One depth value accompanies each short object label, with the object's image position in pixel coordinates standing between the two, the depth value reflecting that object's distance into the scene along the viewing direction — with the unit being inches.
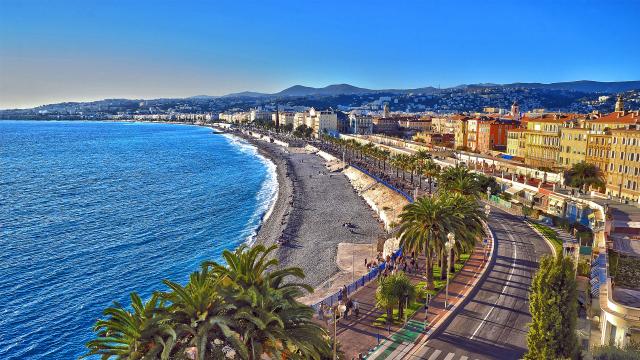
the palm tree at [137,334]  591.0
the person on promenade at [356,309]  1085.8
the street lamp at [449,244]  1044.1
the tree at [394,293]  1011.3
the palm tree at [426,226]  1239.5
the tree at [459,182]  1909.4
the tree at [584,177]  2257.6
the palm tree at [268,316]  634.8
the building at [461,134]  4488.2
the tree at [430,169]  2680.6
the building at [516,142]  3415.4
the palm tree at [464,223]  1267.2
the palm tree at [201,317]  600.1
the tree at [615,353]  637.3
